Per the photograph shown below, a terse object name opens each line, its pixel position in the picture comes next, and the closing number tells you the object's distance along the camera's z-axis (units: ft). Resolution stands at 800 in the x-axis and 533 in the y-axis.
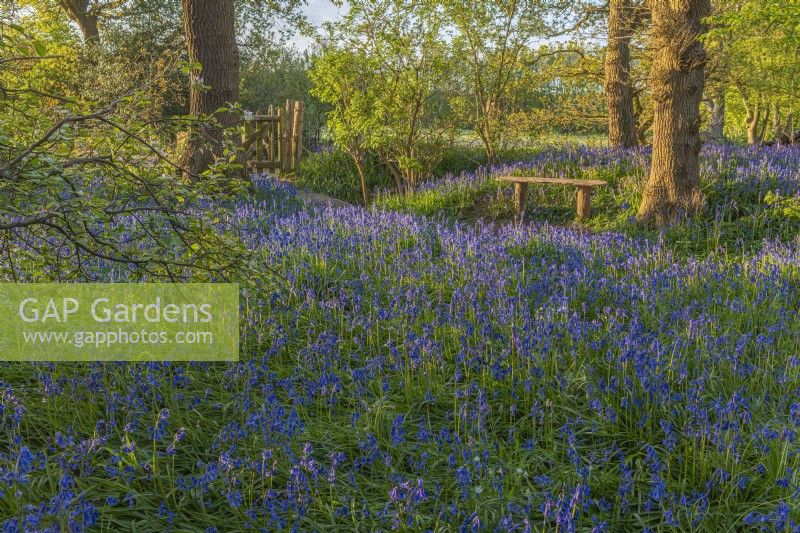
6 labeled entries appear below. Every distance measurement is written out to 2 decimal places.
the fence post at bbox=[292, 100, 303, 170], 62.39
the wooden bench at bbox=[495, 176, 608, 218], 34.42
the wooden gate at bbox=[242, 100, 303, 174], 61.00
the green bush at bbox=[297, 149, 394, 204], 53.01
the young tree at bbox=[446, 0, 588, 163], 46.83
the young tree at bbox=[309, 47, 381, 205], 43.21
